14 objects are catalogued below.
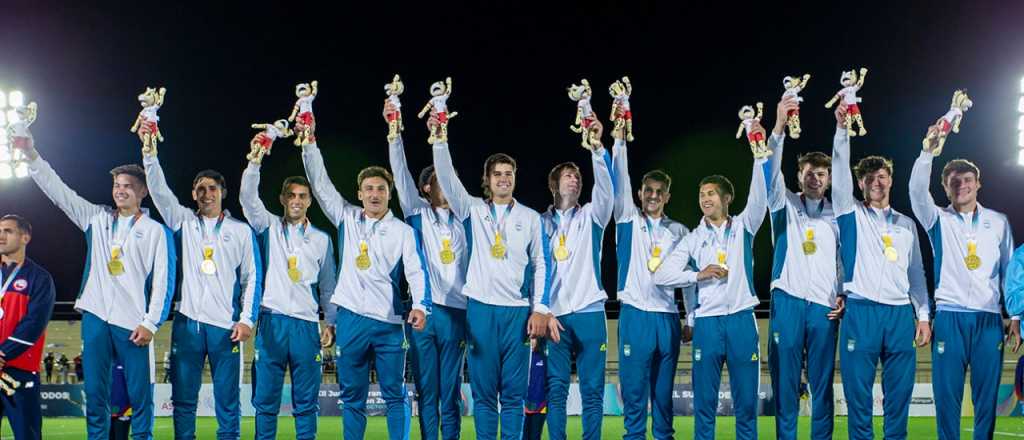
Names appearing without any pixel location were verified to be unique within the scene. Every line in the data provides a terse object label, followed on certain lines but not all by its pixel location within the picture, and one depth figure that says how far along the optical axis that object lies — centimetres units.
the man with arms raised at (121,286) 802
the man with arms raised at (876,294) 806
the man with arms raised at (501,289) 766
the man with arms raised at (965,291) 802
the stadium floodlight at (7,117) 1981
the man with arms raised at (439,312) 805
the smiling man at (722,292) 814
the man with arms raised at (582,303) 810
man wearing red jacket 743
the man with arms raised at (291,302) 830
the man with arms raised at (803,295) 826
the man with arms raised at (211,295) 828
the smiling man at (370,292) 789
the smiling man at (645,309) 815
